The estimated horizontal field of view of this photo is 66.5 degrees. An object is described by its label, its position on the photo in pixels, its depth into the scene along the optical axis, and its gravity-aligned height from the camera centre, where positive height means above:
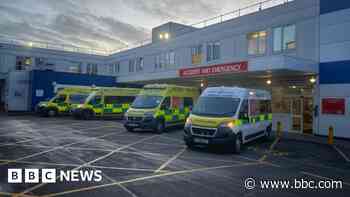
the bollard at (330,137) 12.85 -1.55
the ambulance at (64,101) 24.00 -0.08
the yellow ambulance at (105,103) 22.39 -0.18
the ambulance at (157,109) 14.89 -0.39
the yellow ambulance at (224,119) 10.02 -0.61
